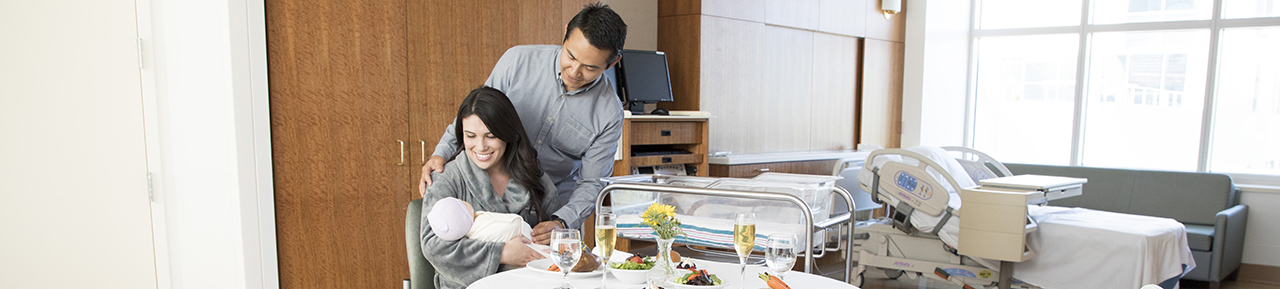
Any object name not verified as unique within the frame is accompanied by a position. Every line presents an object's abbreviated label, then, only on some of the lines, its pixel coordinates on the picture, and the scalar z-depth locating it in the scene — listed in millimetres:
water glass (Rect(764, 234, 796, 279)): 1493
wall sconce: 6066
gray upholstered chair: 2025
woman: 1903
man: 2131
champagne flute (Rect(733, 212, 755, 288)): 1568
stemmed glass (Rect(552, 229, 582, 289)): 1505
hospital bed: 3473
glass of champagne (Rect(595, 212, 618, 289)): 1563
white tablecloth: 1662
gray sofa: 4352
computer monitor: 4082
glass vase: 1555
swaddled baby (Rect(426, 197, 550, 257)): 1869
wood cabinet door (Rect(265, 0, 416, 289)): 2611
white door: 2393
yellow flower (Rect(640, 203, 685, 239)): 1617
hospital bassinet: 2316
